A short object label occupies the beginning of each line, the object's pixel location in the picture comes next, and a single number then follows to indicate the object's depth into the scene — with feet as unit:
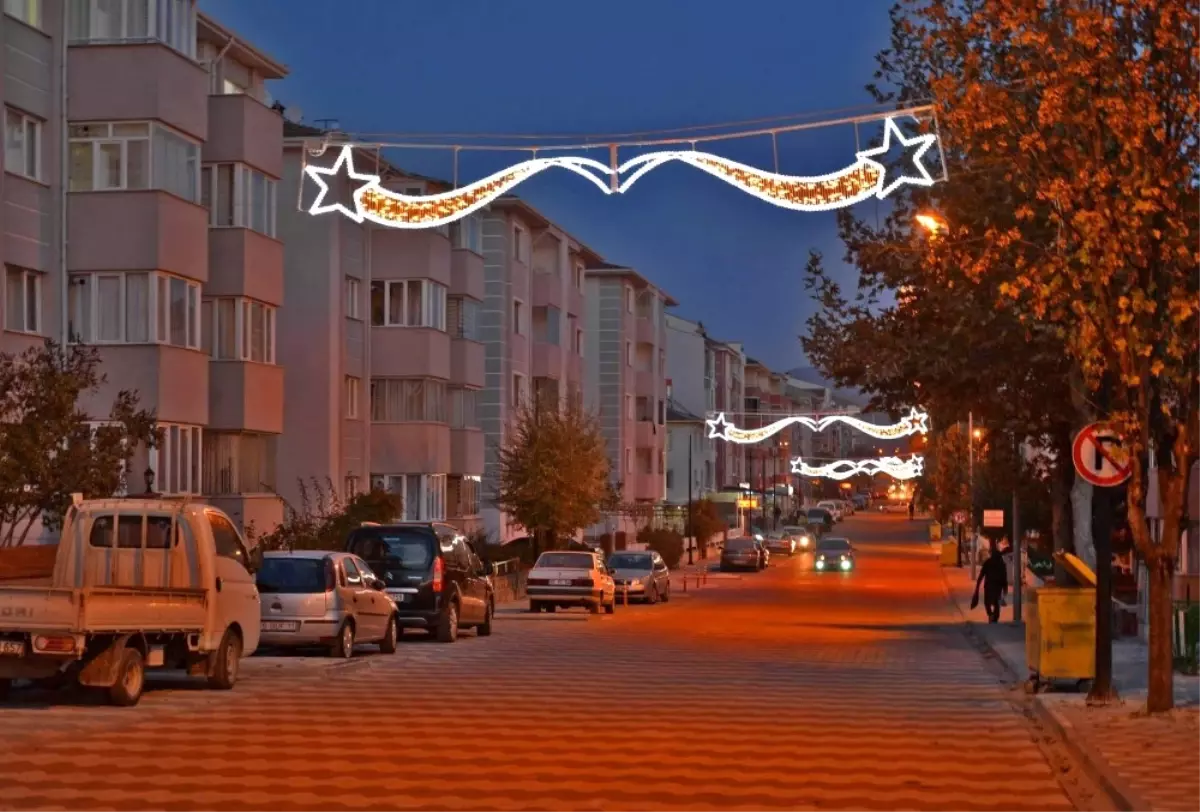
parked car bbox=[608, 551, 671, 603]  171.12
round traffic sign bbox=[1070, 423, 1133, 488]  63.21
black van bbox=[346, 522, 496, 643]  106.42
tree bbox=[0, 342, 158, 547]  87.10
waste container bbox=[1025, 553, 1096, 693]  70.79
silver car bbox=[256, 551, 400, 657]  88.12
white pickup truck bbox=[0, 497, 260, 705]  60.85
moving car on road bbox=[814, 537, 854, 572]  271.28
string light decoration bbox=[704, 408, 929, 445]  216.74
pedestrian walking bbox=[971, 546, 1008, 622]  140.56
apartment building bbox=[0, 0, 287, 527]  115.96
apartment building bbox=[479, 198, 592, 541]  224.74
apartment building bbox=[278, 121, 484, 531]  165.89
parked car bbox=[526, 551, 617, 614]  148.77
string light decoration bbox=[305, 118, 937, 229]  73.05
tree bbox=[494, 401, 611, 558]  195.72
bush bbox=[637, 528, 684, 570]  261.03
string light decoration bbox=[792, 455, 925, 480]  363.05
